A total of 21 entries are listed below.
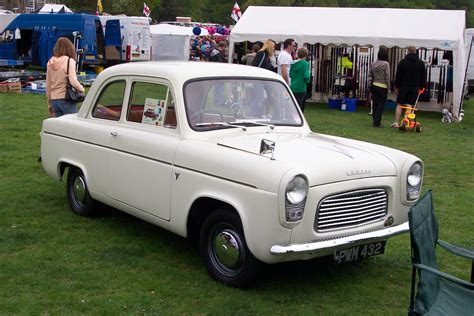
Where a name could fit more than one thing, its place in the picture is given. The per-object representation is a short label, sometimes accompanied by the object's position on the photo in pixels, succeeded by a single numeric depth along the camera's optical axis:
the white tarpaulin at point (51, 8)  32.50
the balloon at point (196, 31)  33.78
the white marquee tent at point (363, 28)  16.45
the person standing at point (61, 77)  8.13
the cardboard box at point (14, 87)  18.30
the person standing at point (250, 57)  15.63
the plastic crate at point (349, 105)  18.09
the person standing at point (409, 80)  14.15
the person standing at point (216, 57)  16.44
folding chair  3.48
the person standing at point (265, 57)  12.02
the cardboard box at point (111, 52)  26.67
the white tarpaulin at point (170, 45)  31.89
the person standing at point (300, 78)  12.42
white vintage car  4.25
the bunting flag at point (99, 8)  34.81
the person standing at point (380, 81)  13.87
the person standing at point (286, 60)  12.77
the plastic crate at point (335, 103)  18.59
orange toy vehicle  14.09
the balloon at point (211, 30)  39.56
